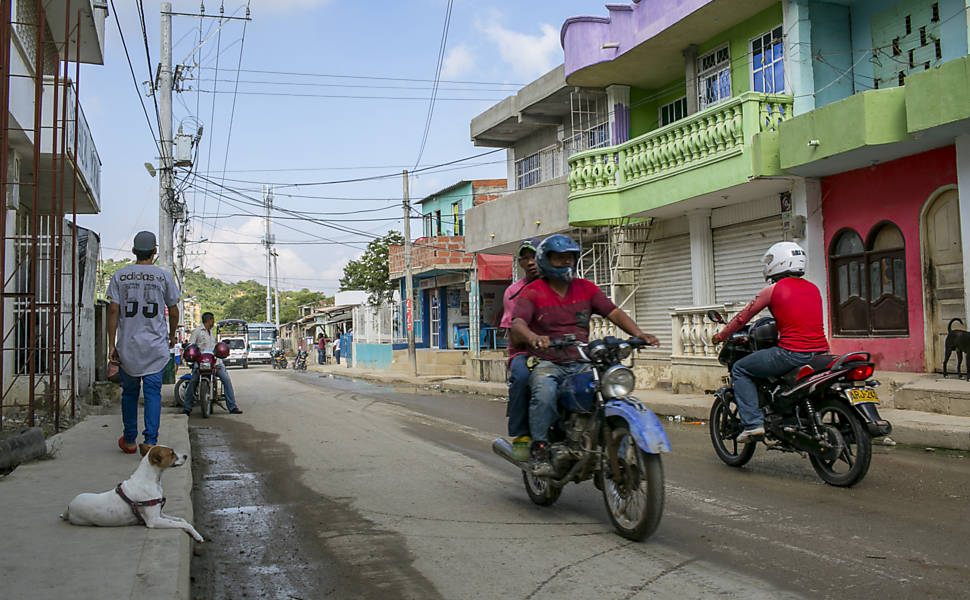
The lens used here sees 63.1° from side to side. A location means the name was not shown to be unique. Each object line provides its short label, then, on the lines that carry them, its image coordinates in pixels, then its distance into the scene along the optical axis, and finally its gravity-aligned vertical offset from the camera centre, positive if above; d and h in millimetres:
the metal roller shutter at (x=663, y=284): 17781 +1170
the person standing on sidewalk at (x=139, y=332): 6812 +120
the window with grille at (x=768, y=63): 14484 +5042
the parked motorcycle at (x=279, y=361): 47844 -1094
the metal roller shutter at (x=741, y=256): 15172 +1552
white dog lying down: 4543 -906
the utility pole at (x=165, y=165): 23438 +5482
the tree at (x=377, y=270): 41281 +3766
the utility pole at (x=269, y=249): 65438 +7841
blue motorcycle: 4438 -634
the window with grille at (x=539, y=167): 23156 +5208
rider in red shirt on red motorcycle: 6465 +34
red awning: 31656 +2883
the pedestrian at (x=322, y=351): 52078 -596
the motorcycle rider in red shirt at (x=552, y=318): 5219 +130
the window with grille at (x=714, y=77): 16078 +5338
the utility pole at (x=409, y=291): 29422 +1813
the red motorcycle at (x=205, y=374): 12578 -476
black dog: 10281 -183
